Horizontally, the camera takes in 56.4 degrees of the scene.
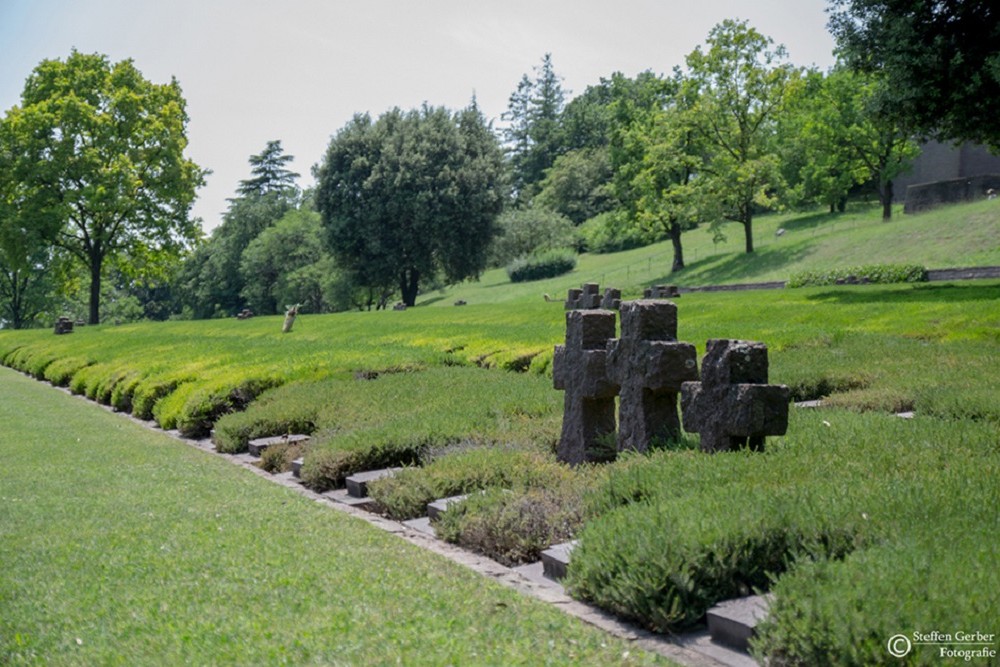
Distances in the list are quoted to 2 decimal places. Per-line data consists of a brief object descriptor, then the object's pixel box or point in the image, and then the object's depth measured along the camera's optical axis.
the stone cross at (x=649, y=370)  6.60
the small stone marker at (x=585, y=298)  24.50
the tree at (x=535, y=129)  95.69
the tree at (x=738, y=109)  44.41
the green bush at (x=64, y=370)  22.83
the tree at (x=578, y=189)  77.81
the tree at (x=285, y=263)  64.94
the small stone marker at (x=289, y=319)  31.59
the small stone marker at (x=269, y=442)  9.84
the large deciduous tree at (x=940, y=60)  19.64
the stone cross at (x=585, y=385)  7.31
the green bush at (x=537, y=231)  66.50
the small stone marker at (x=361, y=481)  7.59
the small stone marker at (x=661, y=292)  30.92
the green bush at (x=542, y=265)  62.03
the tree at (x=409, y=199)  50.50
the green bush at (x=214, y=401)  12.41
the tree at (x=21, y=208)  45.12
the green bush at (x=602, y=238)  65.29
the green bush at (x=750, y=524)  4.05
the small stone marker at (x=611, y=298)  26.06
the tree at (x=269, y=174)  83.00
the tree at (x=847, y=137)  48.25
